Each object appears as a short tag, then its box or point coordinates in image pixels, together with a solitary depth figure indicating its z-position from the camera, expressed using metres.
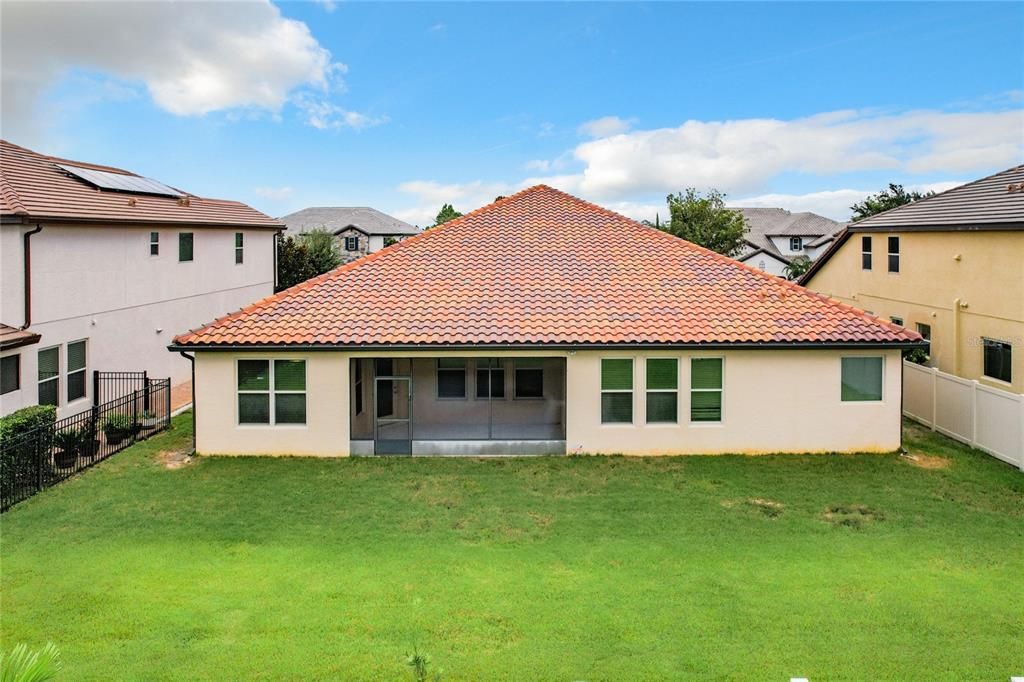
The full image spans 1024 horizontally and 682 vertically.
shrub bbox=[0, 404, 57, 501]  12.86
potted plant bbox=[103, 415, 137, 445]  17.09
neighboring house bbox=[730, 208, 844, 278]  74.00
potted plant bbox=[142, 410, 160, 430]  18.66
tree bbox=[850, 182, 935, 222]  49.78
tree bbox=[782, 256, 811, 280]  58.72
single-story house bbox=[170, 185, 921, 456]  16.14
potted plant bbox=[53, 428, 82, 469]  14.95
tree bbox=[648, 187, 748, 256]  53.62
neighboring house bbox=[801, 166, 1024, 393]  18.17
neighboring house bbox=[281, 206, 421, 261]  70.81
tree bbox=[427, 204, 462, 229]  78.81
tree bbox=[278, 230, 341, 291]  40.88
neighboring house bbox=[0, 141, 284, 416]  17.36
